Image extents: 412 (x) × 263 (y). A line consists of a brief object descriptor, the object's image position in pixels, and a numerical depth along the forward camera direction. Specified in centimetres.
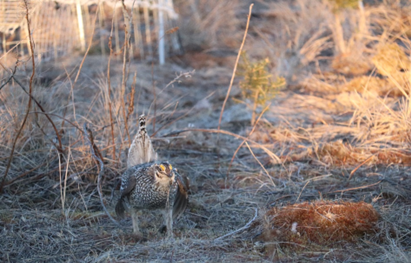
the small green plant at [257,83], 1369
